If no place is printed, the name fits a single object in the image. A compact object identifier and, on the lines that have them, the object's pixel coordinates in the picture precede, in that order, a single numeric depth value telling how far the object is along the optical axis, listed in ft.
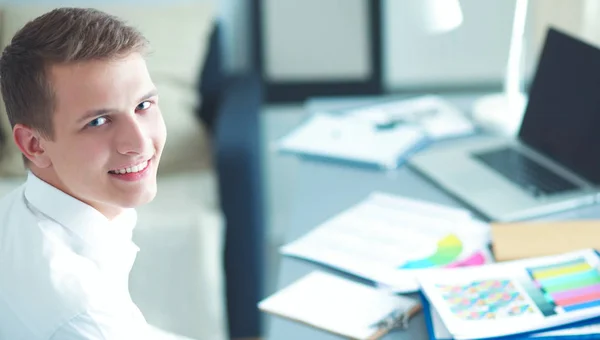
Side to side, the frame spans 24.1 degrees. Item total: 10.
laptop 7.90
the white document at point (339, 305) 6.60
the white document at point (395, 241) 7.11
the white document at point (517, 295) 6.37
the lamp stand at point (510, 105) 9.08
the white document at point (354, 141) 8.75
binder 6.31
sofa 10.08
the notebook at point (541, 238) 7.08
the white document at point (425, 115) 9.27
